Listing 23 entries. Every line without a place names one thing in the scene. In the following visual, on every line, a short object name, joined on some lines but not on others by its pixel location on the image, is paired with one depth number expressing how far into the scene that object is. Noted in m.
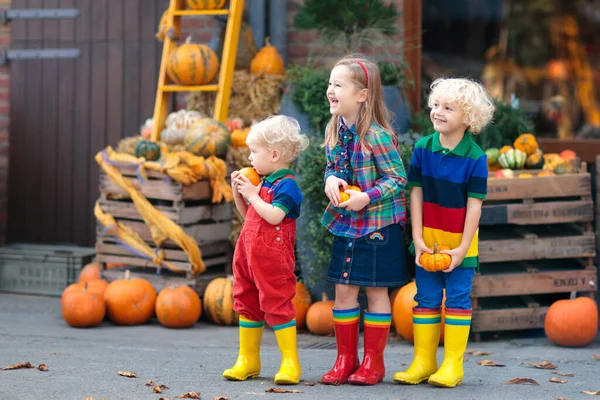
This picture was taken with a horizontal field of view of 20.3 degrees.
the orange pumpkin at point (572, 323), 9.73
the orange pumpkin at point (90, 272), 11.94
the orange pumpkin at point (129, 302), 10.75
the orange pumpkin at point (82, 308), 10.54
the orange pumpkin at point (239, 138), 11.78
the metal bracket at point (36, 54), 13.59
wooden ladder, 12.01
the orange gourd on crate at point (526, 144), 10.98
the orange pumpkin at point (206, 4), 12.45
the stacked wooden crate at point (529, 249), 10.08
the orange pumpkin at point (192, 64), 12.10
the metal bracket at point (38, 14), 13.60
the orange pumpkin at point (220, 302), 10.87
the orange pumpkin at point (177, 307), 10.65
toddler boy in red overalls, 7.62
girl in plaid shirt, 7.75
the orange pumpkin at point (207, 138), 11.34
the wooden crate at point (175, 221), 11.14
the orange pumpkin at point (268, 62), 12.39
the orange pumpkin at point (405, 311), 9.89
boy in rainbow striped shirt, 7.65
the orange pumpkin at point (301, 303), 10.68
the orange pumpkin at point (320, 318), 10.42
